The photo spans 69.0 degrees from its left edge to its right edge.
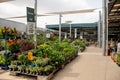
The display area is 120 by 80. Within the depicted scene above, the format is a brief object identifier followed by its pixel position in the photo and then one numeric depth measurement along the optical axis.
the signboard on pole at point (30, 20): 3.39
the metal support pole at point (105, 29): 6.98
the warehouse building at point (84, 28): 17.03
